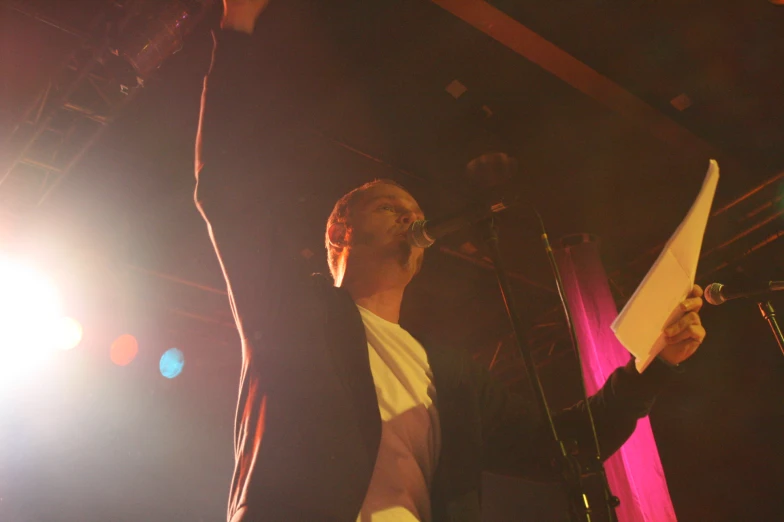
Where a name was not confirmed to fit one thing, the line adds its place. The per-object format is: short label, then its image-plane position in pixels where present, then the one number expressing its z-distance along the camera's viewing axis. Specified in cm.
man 122
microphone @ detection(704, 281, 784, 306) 229
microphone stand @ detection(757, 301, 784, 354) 299
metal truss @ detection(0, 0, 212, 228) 323
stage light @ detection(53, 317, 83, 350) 458
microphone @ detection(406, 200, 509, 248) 139
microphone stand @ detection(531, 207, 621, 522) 110
